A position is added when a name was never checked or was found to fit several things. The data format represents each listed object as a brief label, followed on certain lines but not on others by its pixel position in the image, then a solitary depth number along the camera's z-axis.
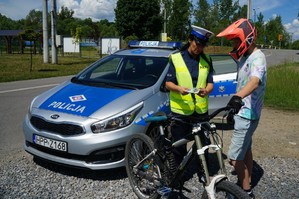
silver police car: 3.10
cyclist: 2.45
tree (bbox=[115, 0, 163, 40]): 37.60
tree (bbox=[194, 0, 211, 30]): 45.37
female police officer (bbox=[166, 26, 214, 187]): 2.74
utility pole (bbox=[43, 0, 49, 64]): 17.11
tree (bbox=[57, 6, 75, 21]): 71.48
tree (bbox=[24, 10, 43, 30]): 81.69
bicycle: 2.16
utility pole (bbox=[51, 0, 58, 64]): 17.51
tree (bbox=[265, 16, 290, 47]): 67.56
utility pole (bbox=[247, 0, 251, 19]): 14.78
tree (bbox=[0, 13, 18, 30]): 68.26
